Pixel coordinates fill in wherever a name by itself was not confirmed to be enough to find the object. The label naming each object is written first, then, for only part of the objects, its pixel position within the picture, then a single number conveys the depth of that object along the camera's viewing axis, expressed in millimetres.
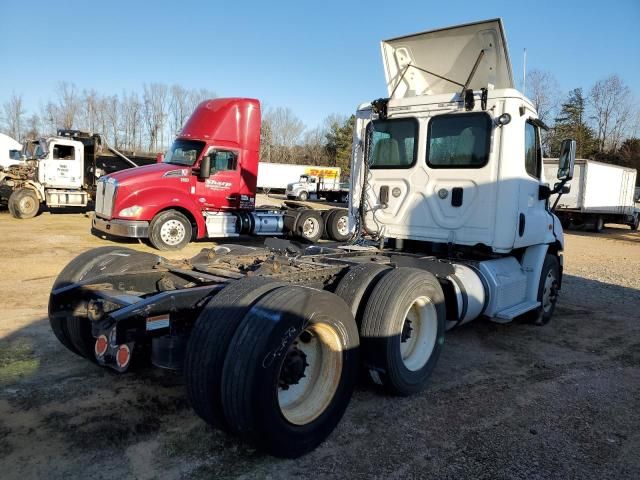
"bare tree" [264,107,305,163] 73750
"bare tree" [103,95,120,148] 63269
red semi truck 11112
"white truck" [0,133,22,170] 26481
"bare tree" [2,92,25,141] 63812
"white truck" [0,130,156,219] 16594
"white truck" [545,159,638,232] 23656
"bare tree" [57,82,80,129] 61294
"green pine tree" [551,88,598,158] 46969
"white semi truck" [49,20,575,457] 2893
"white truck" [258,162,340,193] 47750
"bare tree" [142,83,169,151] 65181
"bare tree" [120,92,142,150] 63969
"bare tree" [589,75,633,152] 54031
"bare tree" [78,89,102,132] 62550
